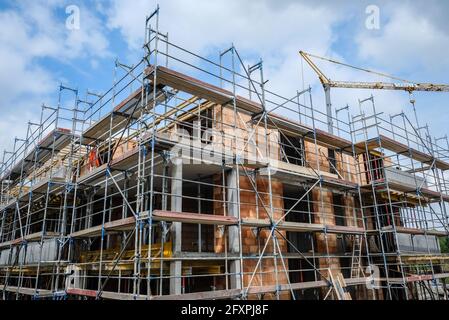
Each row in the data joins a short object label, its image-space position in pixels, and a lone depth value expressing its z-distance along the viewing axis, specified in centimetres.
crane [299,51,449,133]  3437
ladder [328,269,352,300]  1084
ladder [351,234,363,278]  1309
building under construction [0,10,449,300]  886
